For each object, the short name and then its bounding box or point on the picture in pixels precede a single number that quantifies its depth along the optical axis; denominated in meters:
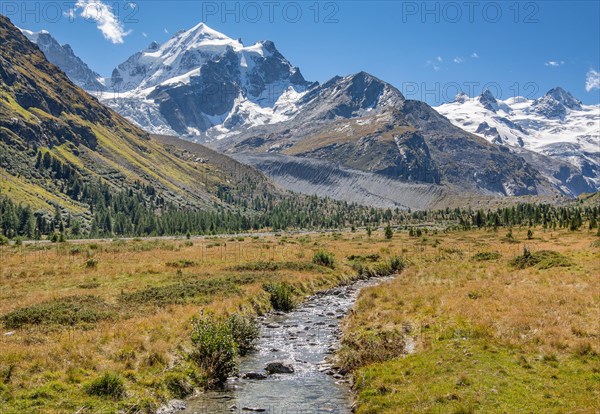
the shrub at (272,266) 63.03
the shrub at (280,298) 47.81
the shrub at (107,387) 20.92
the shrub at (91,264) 56.69
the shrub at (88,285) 44.50
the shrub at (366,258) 85.35
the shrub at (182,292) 39.28
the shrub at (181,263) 62.31
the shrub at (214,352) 25.91
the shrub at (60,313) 30.14
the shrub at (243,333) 31.21
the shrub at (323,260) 73.81
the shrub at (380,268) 76.43
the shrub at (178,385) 23.28
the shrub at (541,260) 52.84
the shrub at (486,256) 73.51
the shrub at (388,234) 136.75
